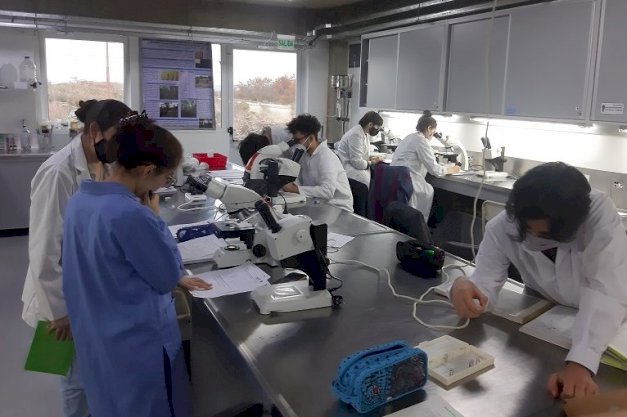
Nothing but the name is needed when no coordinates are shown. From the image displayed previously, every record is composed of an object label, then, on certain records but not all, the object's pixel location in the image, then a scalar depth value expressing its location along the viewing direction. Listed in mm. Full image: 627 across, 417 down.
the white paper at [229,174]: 4113
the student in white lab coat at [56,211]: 1730
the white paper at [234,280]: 1842
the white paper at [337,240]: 2447
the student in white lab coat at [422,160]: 4680
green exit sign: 5961
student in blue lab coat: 1365
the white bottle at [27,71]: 5348
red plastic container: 4666
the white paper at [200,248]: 2164
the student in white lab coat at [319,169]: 3479
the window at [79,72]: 5742
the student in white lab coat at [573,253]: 1287
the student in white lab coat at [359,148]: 5355
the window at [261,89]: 6684
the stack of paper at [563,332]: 1338
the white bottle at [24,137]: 5410
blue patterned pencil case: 1127
